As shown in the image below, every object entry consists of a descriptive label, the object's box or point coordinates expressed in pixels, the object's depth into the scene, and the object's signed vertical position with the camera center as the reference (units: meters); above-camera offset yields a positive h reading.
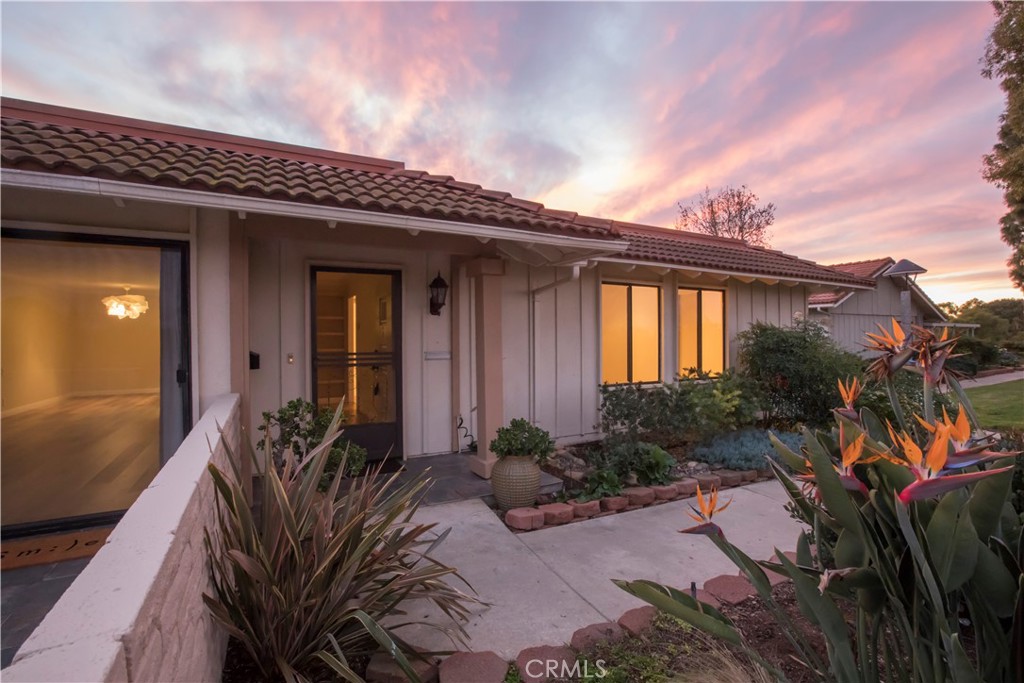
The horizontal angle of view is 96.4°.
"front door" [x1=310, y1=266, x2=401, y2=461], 5.52 -0.02
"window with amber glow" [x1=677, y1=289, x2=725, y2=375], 8.22 +0.30
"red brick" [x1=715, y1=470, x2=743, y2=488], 5.42 -1.58
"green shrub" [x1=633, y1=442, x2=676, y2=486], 5.14 -1.37
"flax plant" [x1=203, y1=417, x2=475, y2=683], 2.06 -1.10
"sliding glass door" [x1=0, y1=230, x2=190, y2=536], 3.84 -0.19
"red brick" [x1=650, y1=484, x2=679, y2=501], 4.89 -1.57
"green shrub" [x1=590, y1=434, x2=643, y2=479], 5.21 -1.30
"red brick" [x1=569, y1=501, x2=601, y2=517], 4.39 -1.56
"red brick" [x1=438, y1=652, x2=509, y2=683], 2.22 -1.59
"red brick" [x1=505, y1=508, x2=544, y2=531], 4.09 -1.54
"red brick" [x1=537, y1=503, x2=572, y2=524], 4.21 -1.54
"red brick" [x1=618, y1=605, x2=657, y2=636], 2.59 -1.58
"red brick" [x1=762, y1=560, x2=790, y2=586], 3.11 -1.60
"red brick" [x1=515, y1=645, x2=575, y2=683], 2.27 -1.61
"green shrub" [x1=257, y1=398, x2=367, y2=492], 3.95 -0.74
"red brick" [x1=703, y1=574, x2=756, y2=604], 2.90 -1.59
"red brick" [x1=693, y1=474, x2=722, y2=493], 5.19 -1.54
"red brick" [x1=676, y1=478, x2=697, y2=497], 5.03 -1.57
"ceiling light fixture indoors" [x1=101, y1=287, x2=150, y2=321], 4.03 +0.42
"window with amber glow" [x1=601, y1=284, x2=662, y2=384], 7.41 +0.23
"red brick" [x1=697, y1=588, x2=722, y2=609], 2.84 -1.59
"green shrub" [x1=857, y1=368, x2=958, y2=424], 6.71 -0.77
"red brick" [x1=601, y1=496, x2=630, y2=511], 4.57 -1.56
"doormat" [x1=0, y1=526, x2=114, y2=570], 3.28 -1.48
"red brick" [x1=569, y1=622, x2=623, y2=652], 2.48 -1.61
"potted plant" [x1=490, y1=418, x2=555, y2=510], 4.43 -1.13
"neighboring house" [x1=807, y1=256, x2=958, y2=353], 17.22 +1.60
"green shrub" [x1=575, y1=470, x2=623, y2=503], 4.70 -1.46
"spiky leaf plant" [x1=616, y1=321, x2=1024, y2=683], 1.17 -0.62
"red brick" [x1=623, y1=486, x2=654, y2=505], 4.73 -1.55
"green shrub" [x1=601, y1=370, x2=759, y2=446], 5.82 -0.84
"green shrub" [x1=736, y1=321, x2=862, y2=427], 7.02 -0.39
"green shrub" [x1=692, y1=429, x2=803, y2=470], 5.80 -1.38
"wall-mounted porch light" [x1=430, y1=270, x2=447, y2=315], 5.82 +0.72
